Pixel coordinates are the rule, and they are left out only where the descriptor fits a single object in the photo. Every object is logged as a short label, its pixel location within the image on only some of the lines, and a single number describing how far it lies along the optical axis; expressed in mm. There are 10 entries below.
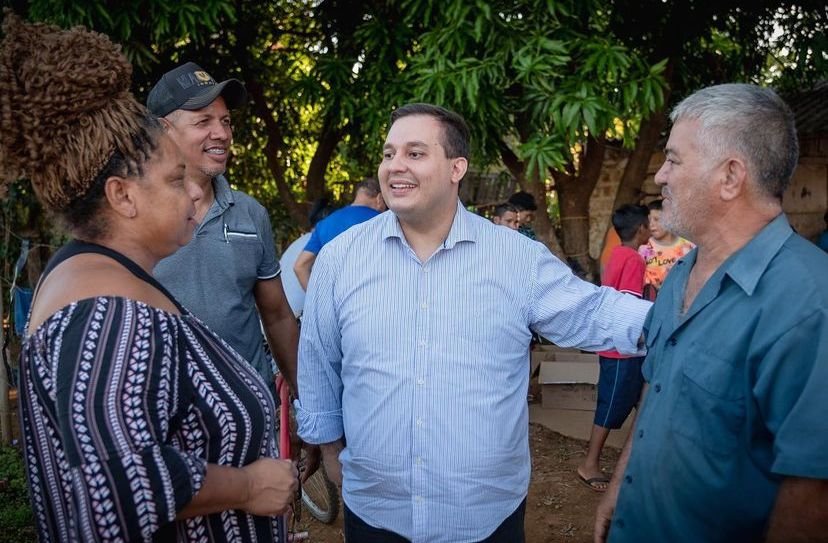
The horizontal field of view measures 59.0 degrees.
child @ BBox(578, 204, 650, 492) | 4887
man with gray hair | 1547
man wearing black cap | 2770
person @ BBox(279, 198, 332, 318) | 5656
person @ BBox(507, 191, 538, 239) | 6969
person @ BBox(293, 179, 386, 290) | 5590
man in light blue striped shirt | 2295
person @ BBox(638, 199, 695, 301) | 5438
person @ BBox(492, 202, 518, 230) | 6812
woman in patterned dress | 1387
